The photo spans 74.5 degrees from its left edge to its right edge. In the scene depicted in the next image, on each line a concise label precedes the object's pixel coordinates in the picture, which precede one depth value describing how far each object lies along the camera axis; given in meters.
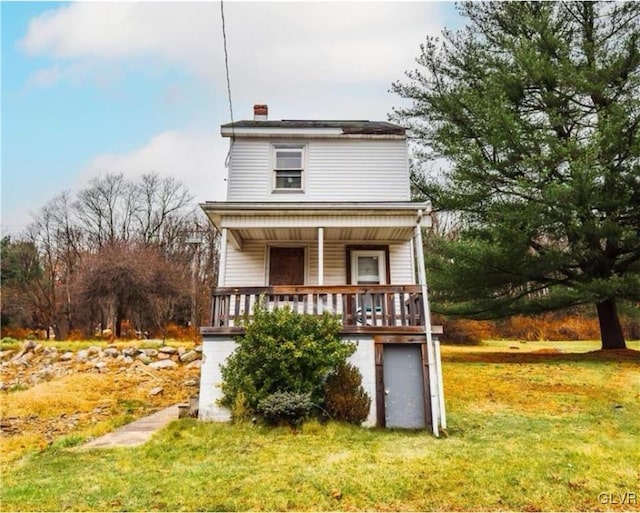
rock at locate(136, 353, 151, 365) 15.30
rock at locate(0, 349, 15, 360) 17.33
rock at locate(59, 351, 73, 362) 15.85
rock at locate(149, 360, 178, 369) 14.70
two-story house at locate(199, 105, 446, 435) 7.23
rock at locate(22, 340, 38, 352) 17.70
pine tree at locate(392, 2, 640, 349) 12.56
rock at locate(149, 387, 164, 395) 10.95
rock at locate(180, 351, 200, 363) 15.83
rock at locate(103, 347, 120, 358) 15.75
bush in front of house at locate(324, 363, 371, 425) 6.78
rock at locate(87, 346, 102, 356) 16.06
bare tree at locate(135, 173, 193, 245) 33.69
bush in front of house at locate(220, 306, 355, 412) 6.71
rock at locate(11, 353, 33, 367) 16.19
